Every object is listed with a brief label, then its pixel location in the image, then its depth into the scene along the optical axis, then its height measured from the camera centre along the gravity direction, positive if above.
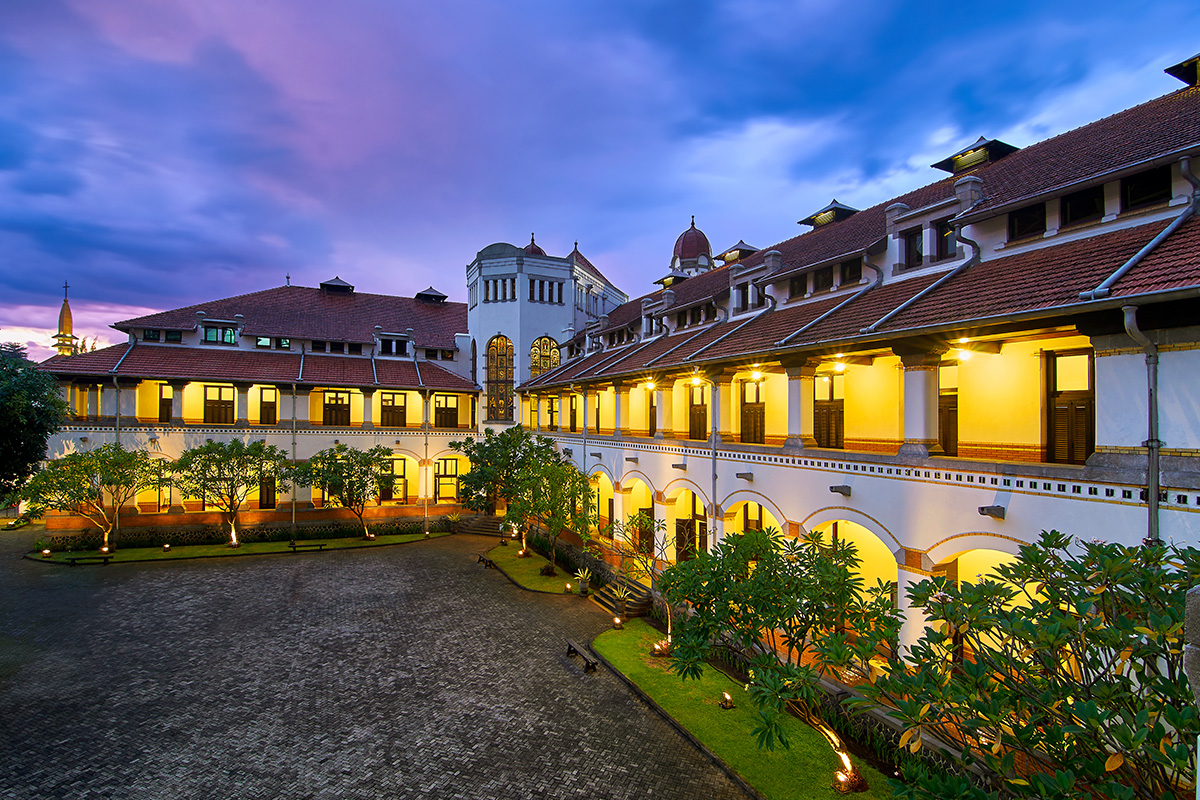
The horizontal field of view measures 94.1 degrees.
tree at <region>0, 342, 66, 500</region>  17.45 -0.39
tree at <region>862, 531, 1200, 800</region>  5.09 -2.99
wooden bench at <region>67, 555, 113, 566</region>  28.47 -8.00
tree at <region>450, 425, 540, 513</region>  32.56 -3.93
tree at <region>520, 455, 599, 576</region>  25.58 -4.65
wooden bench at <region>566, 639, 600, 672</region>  16.94 -8.09
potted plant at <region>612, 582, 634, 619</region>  21.42 -7.79
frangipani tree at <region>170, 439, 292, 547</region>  31.25 -3.96
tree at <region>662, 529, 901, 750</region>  9.18 -4.00
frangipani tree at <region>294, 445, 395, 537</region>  33.16 -4.43
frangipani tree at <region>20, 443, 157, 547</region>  28.29 -4.12
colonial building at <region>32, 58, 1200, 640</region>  9.95 +0.71
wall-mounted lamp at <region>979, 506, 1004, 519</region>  11.36 -2.40
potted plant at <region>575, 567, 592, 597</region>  24.12 -7.90
